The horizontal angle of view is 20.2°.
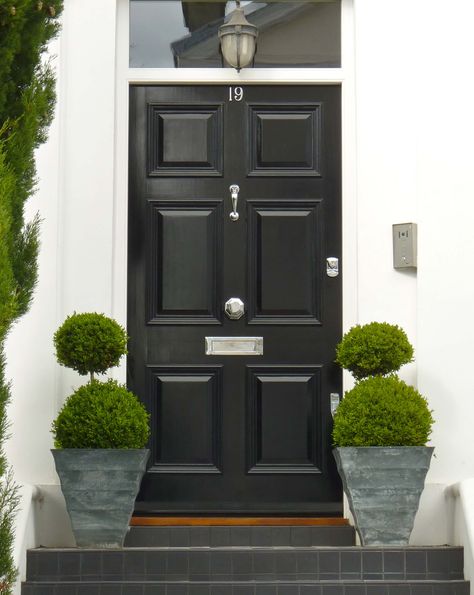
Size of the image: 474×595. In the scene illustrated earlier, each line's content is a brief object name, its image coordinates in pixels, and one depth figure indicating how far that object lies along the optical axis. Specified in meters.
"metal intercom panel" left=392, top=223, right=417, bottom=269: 7.04
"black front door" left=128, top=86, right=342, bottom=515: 7.16
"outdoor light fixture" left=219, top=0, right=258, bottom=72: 7.17
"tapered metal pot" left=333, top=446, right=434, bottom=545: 6.49
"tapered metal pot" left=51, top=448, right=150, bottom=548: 6.51
